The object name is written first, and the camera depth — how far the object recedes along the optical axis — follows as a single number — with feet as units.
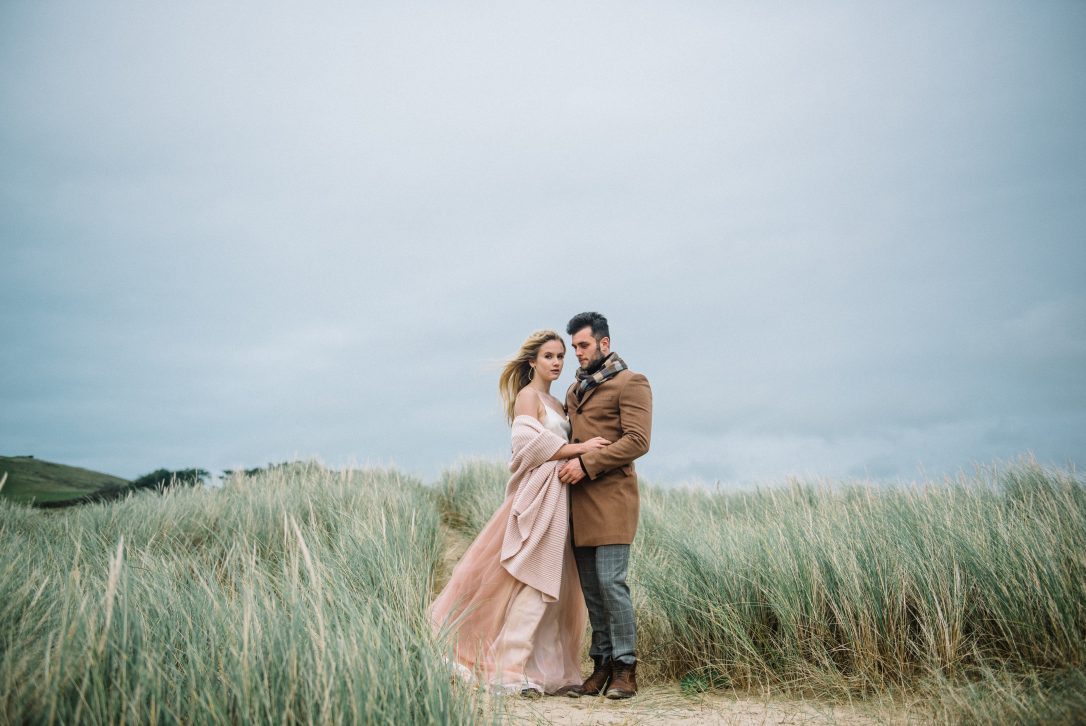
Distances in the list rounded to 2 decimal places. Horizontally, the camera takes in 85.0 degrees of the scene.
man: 12.94
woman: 13.26
